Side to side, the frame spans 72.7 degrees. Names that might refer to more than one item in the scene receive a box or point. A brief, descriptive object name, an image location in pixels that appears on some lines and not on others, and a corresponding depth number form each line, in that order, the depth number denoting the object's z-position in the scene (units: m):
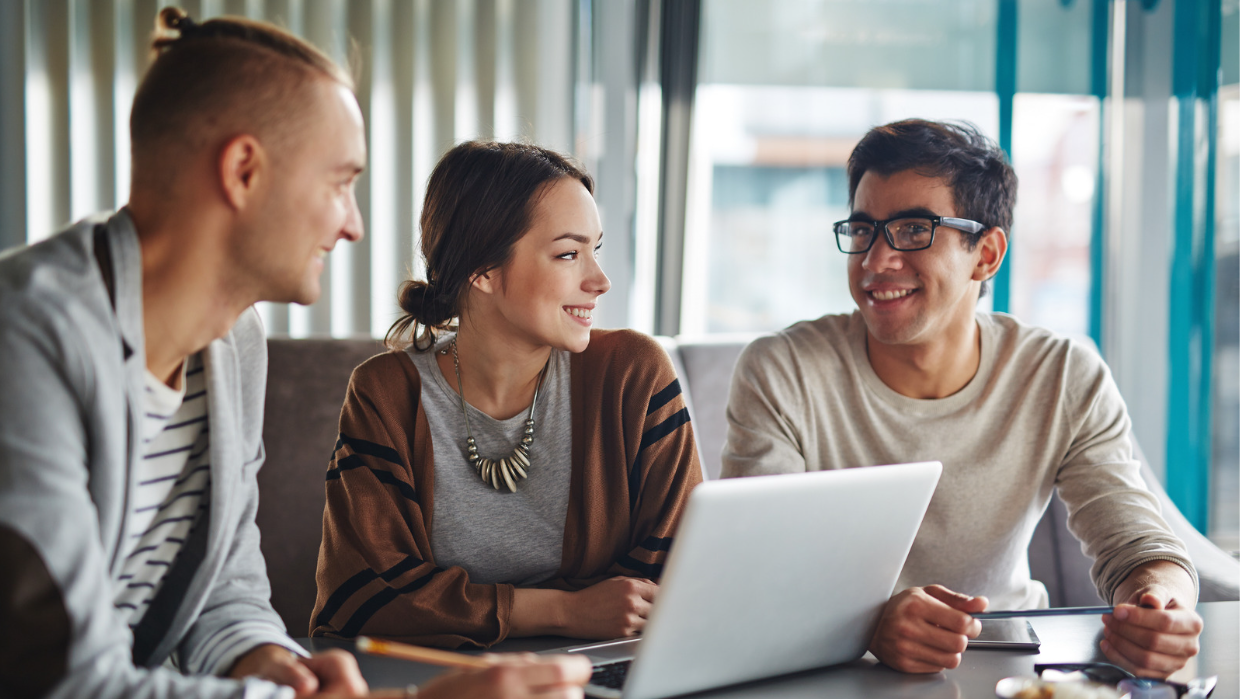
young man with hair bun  0.68
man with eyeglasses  1.48
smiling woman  1.21
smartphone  0.95
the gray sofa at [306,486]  1.85
